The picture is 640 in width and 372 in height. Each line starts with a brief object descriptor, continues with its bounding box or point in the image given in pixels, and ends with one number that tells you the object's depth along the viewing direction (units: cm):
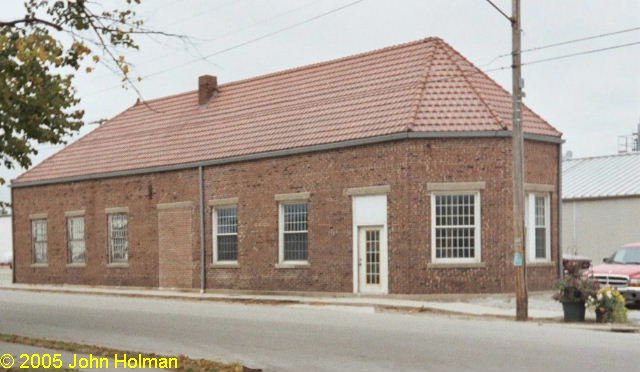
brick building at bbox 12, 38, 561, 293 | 2845
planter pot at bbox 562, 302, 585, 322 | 2169
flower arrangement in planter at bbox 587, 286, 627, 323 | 2114
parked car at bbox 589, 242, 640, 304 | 2533
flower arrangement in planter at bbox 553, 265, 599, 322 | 2153
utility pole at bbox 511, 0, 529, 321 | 2211
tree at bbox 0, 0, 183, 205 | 1319
